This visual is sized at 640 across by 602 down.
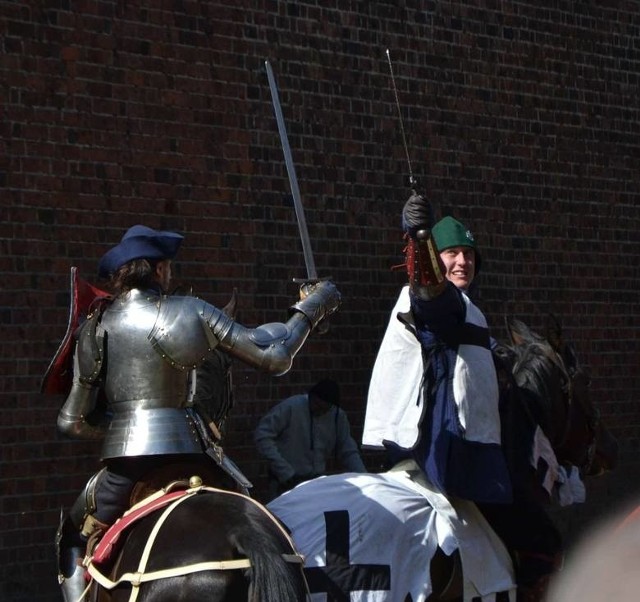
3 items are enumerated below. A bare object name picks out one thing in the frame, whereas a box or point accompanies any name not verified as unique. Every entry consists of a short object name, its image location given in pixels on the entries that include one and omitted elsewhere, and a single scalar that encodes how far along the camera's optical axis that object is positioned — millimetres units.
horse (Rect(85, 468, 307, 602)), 7621
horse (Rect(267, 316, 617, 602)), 9039
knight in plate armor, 8977
